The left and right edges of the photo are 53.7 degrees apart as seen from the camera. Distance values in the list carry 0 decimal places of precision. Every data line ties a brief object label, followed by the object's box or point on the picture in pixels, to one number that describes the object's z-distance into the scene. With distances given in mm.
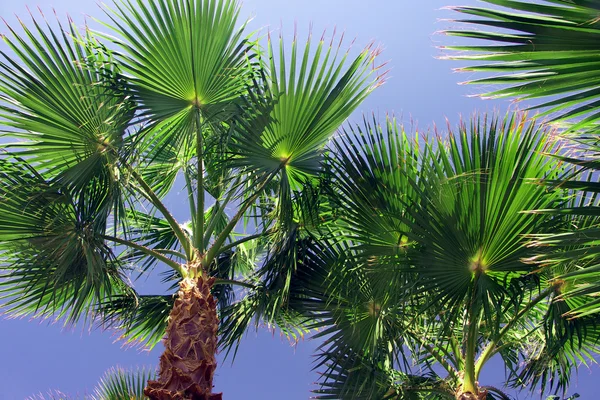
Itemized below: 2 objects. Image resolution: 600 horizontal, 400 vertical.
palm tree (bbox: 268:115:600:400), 4410
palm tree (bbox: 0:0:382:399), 4879
